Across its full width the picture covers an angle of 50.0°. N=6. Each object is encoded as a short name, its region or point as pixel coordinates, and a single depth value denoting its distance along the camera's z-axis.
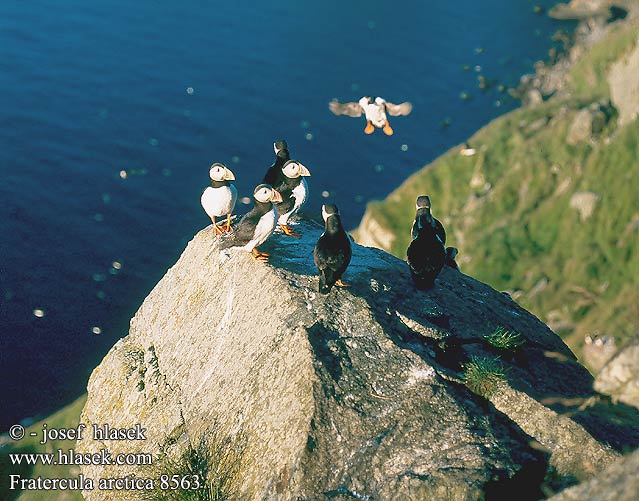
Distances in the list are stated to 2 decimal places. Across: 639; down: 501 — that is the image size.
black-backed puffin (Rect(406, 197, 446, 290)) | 11.40
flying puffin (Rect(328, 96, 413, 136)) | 16.48
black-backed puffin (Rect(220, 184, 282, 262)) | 11.49
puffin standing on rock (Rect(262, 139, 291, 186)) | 13.32
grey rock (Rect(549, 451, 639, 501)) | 6.00
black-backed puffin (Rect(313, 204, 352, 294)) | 10.41
